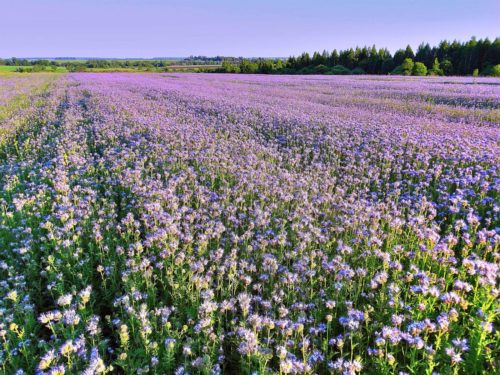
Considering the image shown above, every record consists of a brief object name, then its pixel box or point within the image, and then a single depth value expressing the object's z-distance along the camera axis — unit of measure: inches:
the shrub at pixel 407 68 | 1699.1
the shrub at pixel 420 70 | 1668.3
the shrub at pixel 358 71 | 2008.6
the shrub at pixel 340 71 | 2005.9
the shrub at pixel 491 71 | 1452.3
